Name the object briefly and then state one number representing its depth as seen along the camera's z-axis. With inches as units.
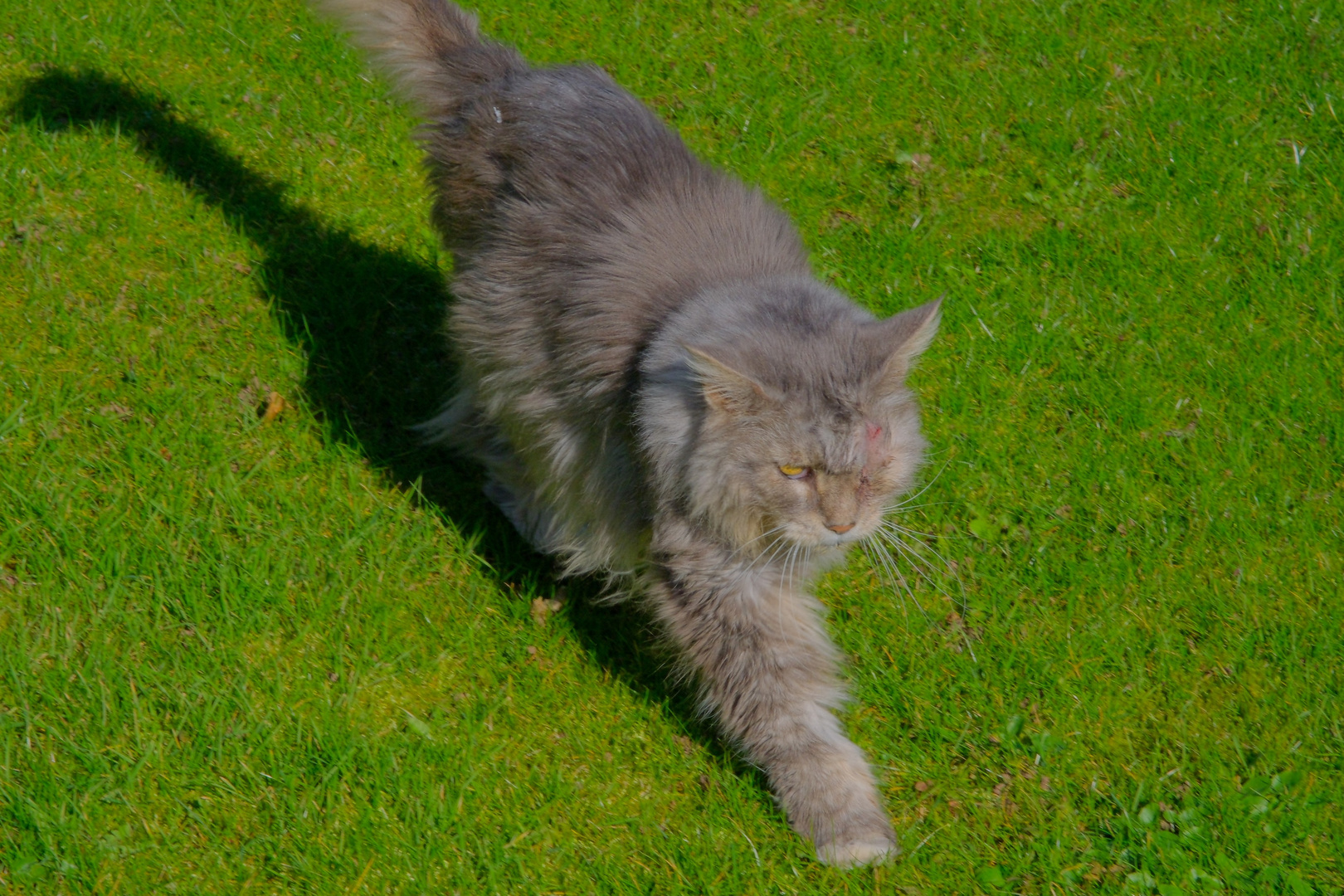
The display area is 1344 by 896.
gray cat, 242.2
